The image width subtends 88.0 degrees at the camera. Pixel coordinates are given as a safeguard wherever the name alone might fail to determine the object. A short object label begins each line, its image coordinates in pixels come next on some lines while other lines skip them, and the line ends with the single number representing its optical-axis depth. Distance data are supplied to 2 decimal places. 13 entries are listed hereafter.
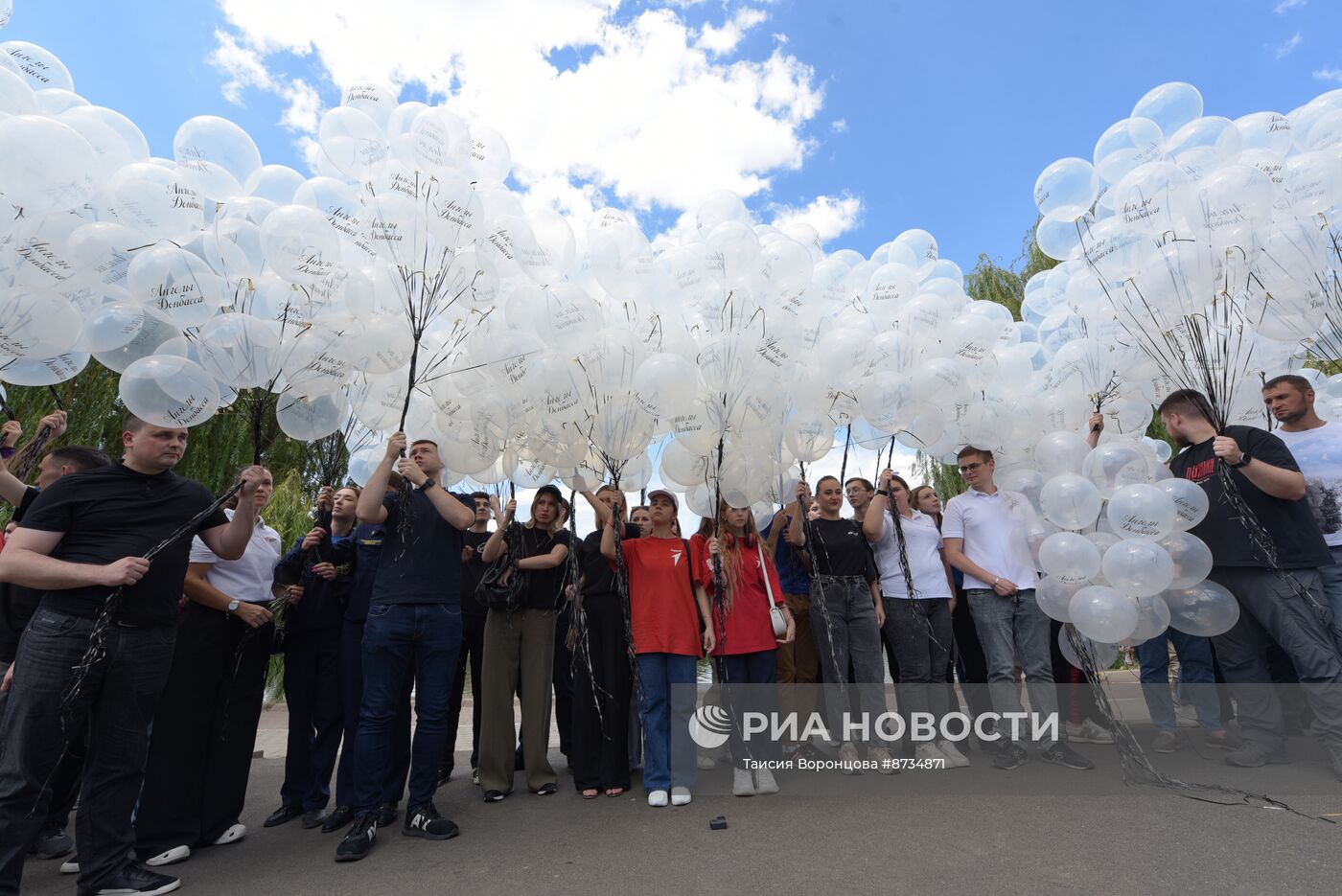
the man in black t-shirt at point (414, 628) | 3.14
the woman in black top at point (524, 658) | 3.85
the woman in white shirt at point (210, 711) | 3.05
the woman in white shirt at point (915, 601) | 4.14
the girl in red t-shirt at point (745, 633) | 3.75
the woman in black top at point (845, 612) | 4.04
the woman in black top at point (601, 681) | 3.75
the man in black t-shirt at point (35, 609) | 2.91
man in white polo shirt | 4.01
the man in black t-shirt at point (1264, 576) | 3.49
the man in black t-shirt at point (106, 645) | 2.45
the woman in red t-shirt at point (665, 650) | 3.58
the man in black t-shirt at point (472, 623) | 4.34
